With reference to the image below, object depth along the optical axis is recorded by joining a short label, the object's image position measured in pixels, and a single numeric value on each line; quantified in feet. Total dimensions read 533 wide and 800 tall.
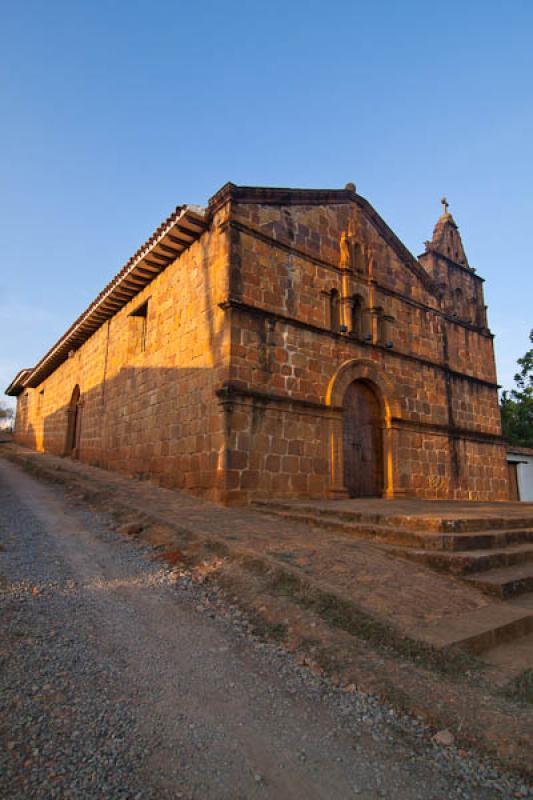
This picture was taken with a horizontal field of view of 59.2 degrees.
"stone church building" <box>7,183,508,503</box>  28.32
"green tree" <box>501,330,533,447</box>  73.72
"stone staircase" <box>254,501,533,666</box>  10.85
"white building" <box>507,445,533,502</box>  52.70
